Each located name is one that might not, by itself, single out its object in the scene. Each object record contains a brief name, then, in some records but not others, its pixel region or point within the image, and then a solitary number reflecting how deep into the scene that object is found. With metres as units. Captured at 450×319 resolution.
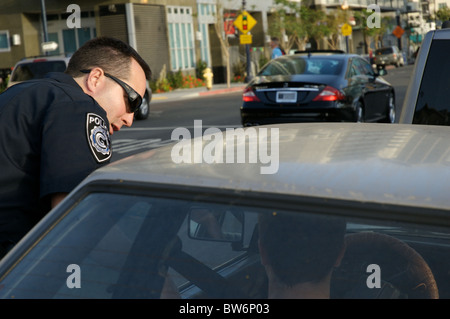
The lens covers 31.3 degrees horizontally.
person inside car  1.89
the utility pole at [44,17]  28.36
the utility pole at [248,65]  37.53
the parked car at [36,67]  18.08
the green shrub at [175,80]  36.53
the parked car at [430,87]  5.33
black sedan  12.88
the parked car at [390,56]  60.00
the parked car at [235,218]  1.87
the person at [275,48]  21.89
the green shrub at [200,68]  40.28
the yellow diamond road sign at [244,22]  33.91
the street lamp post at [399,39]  73.12
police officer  2.59
